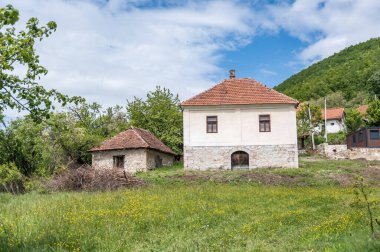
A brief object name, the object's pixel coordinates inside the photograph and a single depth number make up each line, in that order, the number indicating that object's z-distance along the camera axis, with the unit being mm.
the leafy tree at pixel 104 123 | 44344
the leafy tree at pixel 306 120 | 53125
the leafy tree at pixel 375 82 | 71750
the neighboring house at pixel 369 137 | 43469
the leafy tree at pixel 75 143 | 32531
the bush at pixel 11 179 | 23578
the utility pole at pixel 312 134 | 52988
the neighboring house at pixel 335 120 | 72312
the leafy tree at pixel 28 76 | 7008
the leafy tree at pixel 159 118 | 45344
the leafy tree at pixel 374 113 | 52509
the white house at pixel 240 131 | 30719
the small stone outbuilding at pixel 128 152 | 33188
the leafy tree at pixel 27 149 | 29156
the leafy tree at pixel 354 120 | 59300
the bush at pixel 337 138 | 55894
